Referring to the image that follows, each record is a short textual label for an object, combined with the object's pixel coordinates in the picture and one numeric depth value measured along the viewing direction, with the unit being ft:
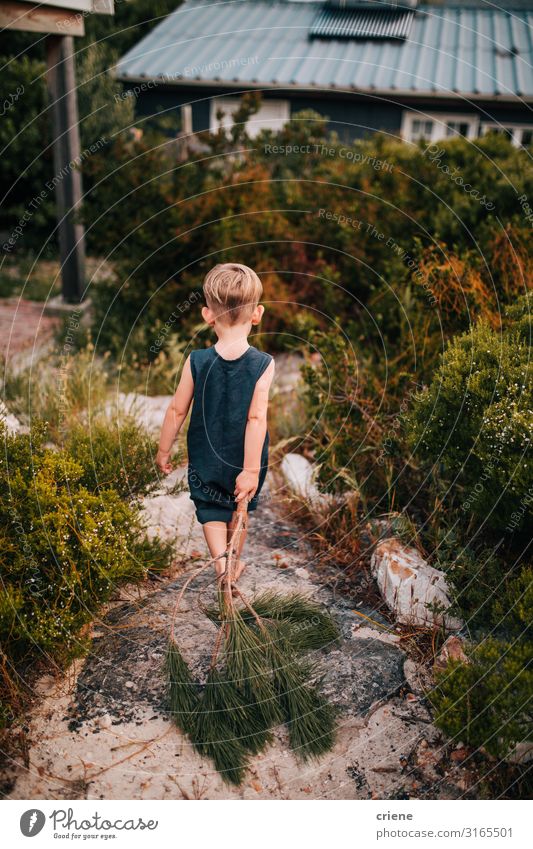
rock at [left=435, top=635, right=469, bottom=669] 9.26
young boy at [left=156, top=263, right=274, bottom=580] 9.48
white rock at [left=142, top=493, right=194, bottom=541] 12.91
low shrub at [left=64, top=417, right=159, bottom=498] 11.16
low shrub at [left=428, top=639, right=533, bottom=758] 7.68
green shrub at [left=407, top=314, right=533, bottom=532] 9.12
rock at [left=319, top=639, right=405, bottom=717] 9.19
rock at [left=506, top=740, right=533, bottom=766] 8.13
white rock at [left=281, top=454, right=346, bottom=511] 13.21
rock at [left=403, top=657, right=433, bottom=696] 9.30
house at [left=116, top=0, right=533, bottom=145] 34.81
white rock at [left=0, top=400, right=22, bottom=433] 13.54
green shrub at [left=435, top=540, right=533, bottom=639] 8.90
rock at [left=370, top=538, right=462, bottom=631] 10.05
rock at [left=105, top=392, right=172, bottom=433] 15.45
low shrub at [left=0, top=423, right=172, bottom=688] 8.84
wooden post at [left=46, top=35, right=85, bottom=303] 23.20
